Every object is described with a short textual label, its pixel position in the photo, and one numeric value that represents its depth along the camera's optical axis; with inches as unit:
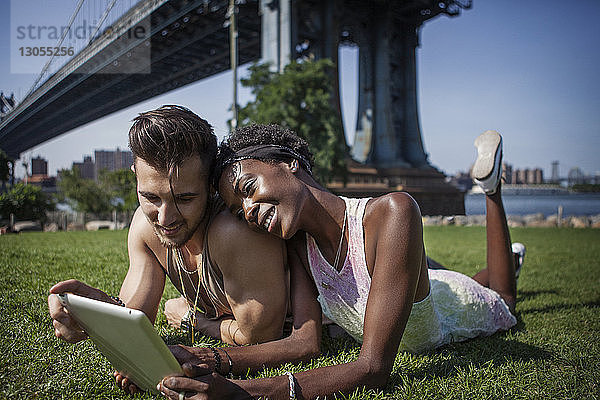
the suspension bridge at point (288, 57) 815.1
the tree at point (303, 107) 545.3
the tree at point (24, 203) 542.9
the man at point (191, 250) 69.6
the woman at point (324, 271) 65.0
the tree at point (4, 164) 417.2
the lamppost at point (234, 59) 497.4
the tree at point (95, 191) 893.2
